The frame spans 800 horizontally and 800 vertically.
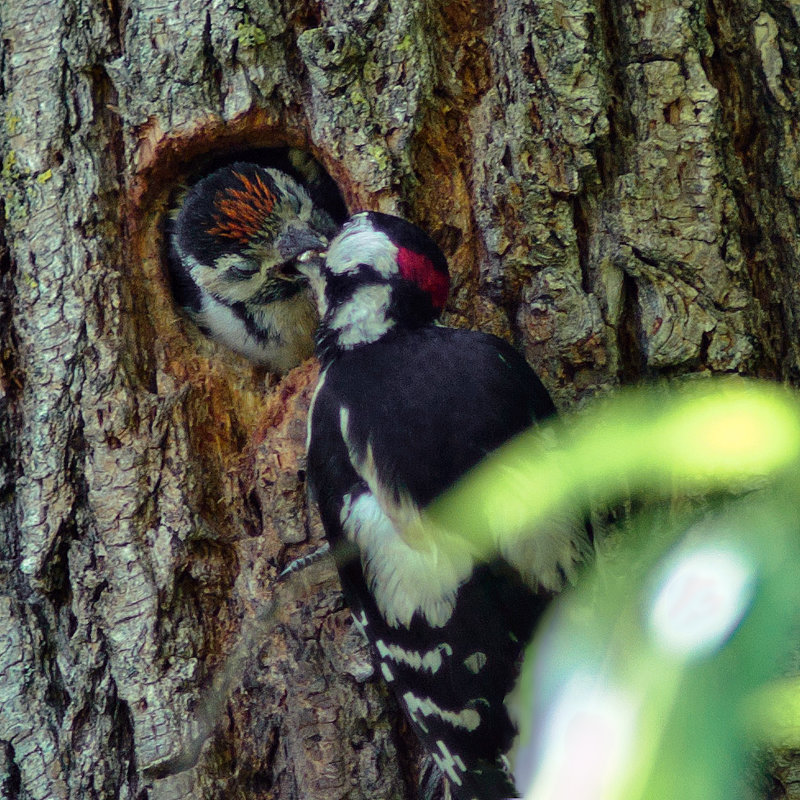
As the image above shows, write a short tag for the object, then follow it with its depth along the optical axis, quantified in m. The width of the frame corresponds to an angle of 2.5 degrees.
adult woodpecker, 5.95
